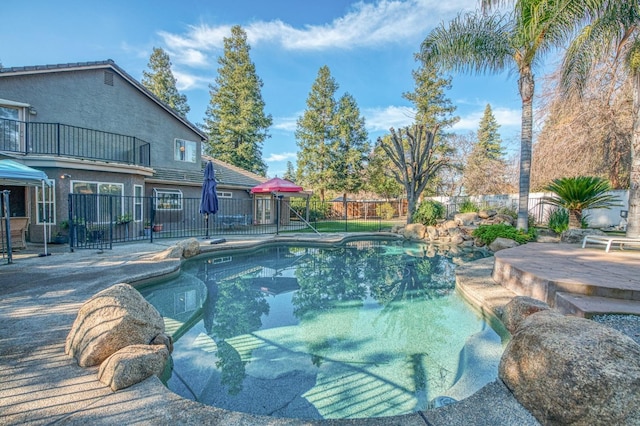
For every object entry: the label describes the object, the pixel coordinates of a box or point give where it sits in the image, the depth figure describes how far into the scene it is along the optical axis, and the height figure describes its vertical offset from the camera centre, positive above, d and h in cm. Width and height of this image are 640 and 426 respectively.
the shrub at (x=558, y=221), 1146 -57
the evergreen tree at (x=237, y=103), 2430 +833
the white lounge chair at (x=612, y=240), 652 -75
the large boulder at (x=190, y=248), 862 -141
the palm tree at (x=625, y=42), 730 +455
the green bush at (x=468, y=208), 1607 -15
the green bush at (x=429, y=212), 1536 -39
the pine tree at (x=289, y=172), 4623 +511
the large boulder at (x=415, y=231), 1471 -135
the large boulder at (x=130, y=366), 246 -147
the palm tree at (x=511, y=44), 893 +545
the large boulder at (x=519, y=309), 378 -138
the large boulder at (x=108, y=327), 280 -130
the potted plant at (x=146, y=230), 1243 -126
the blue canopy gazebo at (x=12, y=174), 617 +56
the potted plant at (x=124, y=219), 1123 -72
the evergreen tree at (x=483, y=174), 2638 +297
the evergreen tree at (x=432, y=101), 2612 +938
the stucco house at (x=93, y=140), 1014 +261
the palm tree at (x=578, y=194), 930 +42
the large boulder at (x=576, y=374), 193 -120
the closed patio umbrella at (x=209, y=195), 1095 +26
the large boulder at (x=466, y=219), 1458 -68
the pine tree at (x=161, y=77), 2598 +1112
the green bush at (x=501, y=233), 1020 -102
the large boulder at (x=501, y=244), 999 -132
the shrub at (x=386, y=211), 2569 -59
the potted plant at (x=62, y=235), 982 -121
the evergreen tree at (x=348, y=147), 2484 +489
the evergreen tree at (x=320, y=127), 2484 +654
